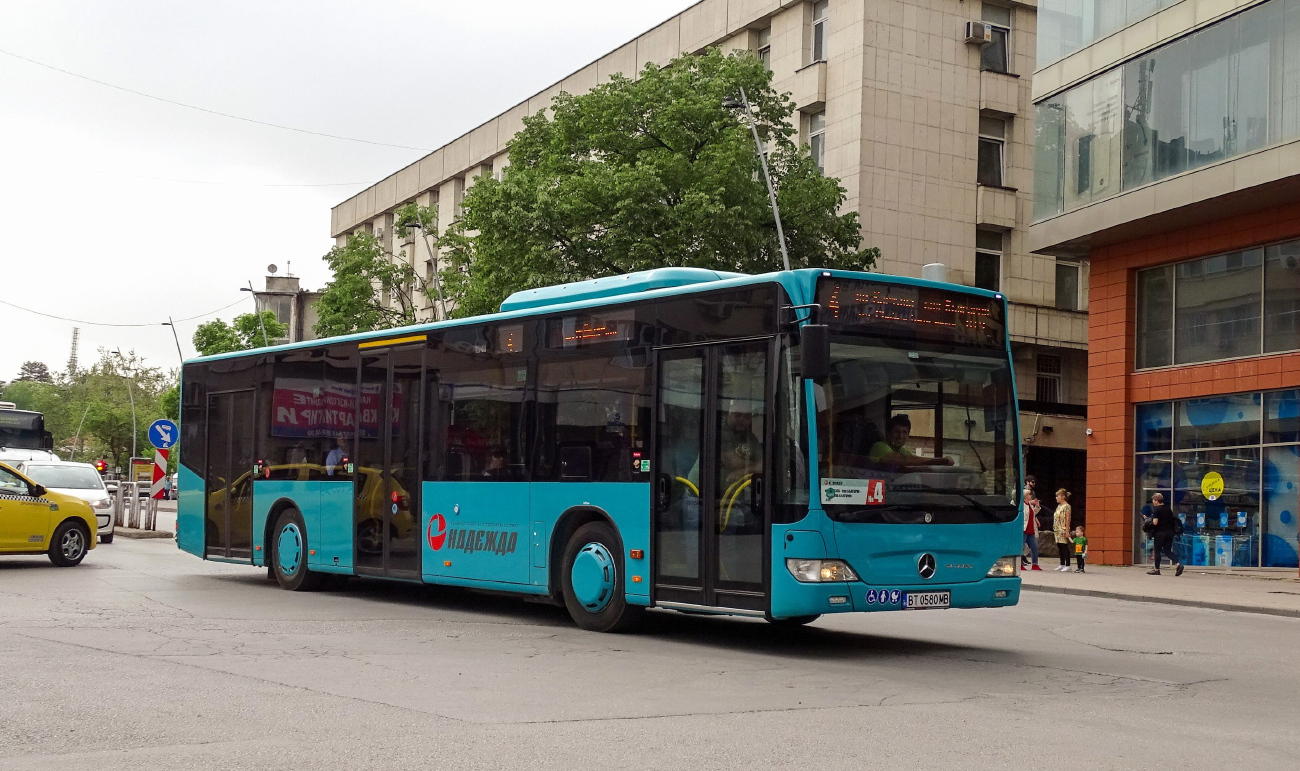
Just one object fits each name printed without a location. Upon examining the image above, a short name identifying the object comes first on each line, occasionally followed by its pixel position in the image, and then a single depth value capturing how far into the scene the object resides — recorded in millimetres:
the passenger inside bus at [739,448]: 11516
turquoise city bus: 11242
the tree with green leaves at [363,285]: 51594
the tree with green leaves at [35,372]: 192125
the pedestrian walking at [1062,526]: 27906
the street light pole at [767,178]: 29959
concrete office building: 40562
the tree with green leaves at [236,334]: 77250
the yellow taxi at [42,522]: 19969
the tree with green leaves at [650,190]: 33062
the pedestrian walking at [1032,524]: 28297
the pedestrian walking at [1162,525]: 27500
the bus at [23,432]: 33562
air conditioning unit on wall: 42156
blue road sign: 30891
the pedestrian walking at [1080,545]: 27391
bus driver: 11359
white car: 27233
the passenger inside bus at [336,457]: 16766
